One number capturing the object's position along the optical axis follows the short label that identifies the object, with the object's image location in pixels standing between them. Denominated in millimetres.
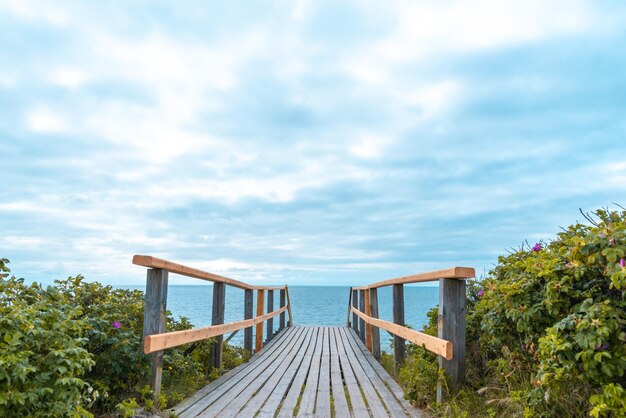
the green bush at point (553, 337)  2439
